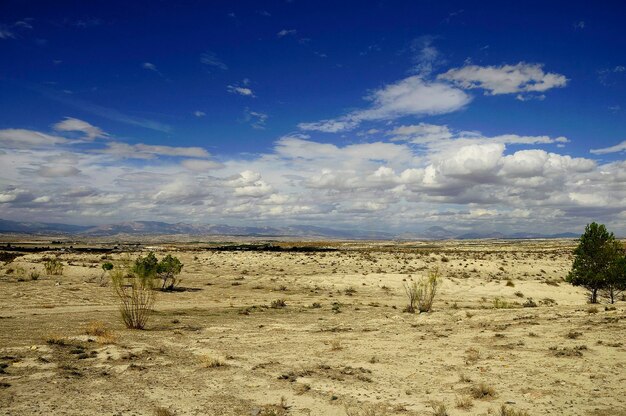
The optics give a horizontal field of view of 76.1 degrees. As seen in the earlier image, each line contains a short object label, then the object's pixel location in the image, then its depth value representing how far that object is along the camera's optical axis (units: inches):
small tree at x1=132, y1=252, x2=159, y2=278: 1145.4
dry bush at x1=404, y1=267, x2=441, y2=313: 910.4
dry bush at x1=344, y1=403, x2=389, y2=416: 320.1
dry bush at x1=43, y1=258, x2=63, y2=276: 1438.2
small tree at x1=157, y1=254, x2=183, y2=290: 1221.7
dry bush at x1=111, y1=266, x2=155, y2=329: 625.6
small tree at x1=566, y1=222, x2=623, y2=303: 1016.9
